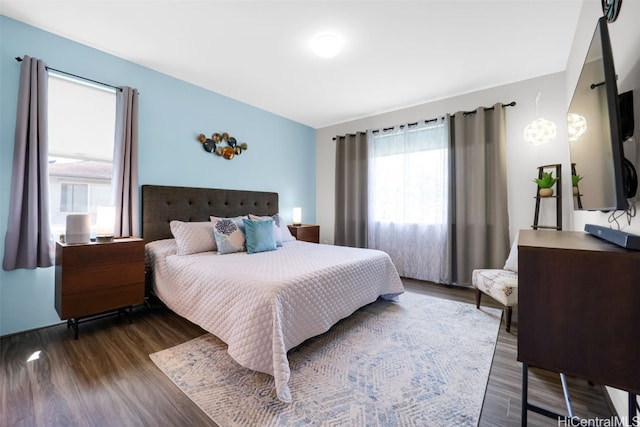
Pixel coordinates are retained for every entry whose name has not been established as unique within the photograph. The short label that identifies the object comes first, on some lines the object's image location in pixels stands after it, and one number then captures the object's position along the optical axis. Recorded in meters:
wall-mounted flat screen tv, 0.94
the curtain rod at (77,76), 2.22
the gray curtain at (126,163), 2.57
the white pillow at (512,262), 2.58
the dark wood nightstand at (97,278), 2.03
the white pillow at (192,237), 2.61
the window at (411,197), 3.63
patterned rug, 1.34
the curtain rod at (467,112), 3.13
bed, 1.55
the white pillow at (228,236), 2.66
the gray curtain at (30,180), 2.05
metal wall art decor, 3.34
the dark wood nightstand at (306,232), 4.12
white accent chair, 2.23
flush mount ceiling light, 2.31
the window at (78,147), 2.35
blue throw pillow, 2.74
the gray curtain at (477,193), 3.16
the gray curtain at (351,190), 4.34
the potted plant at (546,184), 2.66
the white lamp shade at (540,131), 2.62
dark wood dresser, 0.83
